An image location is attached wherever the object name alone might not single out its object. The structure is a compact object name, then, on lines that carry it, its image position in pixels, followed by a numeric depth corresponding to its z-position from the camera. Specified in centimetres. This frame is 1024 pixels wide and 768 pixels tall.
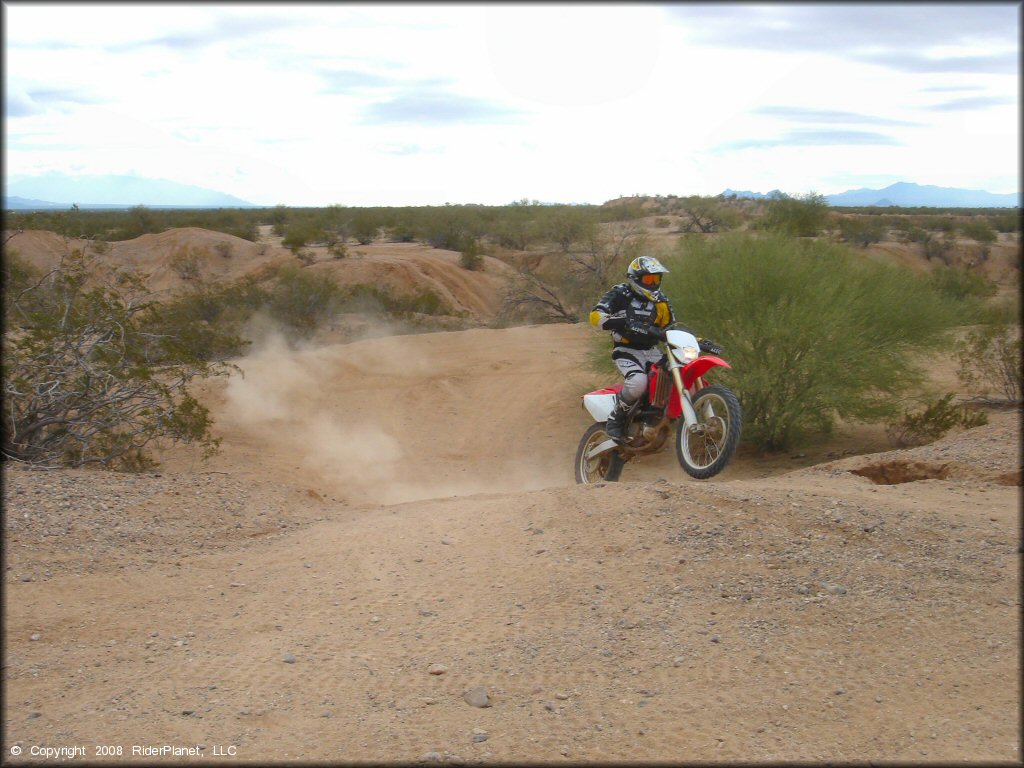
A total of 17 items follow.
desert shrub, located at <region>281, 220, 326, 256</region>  3978
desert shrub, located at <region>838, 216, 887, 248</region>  3347
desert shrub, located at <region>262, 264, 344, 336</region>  2070
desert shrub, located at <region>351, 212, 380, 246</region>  4969
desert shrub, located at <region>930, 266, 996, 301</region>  2088
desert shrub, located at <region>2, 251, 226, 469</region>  951
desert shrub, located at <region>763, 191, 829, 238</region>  2886
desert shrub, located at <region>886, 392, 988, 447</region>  1228
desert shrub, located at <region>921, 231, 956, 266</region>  3203
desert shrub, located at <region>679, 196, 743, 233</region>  3788
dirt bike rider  867
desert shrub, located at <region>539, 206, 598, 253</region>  2814
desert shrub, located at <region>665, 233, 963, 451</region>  1214
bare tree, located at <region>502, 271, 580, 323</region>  2388
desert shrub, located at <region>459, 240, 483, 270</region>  3791
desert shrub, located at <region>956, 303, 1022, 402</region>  1429
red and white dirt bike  776
